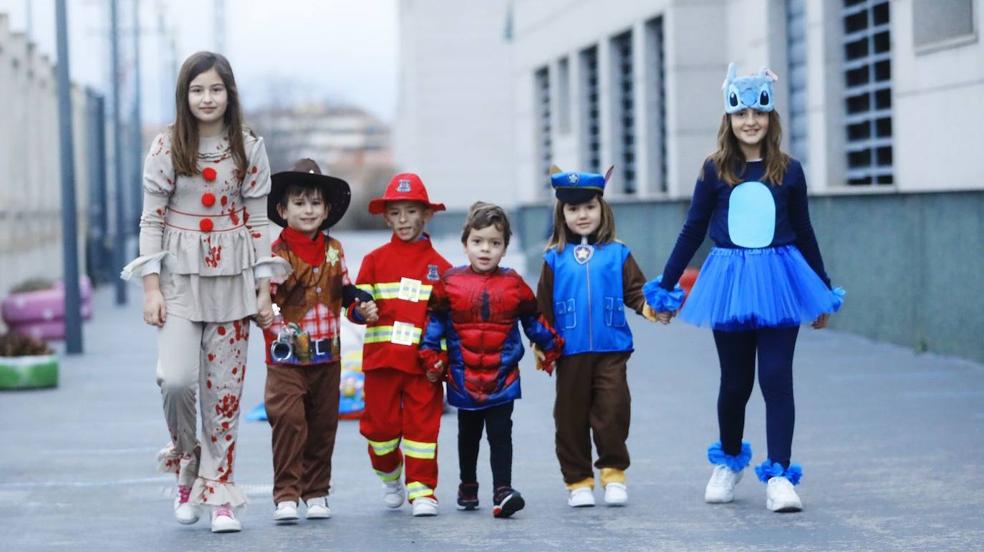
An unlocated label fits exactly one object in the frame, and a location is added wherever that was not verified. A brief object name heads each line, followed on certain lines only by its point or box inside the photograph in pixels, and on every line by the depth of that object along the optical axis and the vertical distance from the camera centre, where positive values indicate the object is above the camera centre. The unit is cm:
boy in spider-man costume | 768 -30
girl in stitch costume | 767 -7
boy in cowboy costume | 757 -32
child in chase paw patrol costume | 788 -29
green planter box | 1362 -74
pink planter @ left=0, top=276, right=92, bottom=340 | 1944 -44
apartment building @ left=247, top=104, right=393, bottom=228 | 8281 +672
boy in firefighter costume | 773 -37
